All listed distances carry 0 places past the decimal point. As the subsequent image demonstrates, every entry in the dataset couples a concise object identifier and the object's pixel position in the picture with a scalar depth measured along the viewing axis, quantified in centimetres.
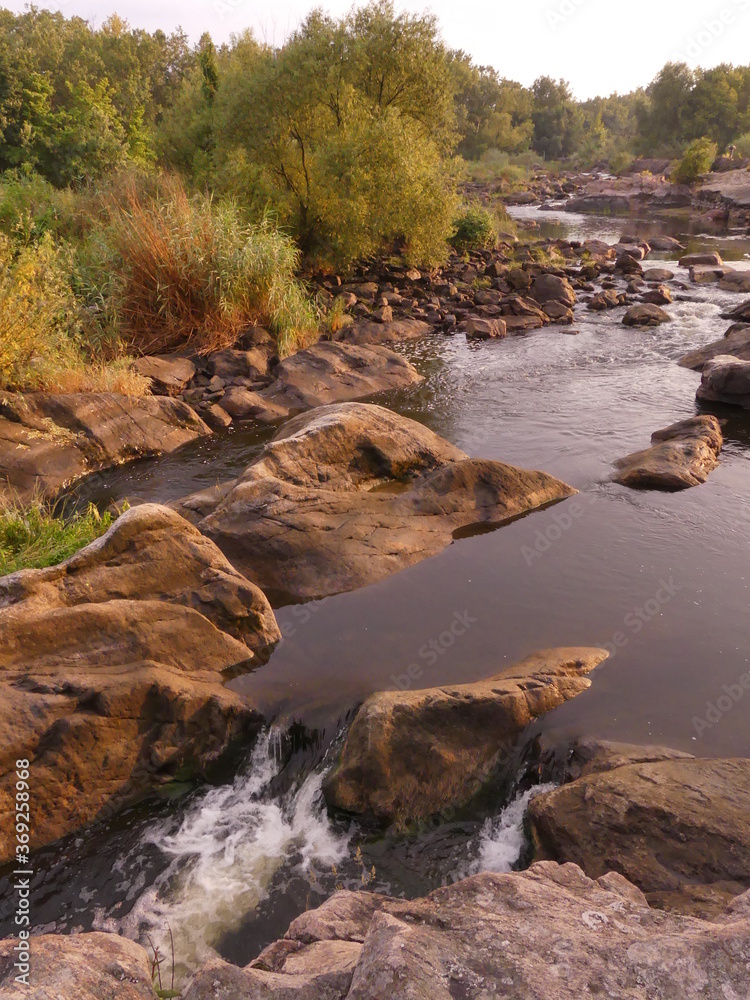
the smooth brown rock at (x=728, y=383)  1296
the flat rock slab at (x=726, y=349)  1492
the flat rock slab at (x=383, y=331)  1723
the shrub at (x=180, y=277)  1438
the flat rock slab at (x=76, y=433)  1010
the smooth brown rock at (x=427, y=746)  504
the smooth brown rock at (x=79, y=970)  263
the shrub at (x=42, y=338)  1079
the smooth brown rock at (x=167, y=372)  1306
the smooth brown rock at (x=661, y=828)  410
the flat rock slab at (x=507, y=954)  233
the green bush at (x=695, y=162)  5184
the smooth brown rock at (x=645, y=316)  1931
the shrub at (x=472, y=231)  2766
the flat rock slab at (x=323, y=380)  1323
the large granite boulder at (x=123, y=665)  496
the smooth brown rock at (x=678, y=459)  995
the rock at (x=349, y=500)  777
